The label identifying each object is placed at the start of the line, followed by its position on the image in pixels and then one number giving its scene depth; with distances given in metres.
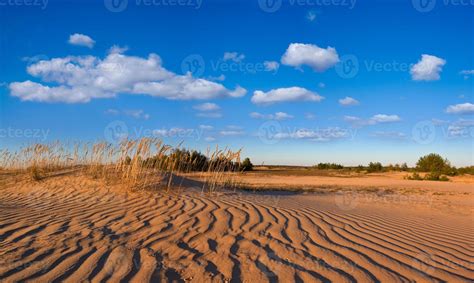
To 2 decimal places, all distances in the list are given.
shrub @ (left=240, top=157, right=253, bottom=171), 36.06
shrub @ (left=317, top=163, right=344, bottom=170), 44.50
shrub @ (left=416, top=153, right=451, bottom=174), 31.44
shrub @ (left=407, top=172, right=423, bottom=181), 24.66
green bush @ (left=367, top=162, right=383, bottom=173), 36.05
